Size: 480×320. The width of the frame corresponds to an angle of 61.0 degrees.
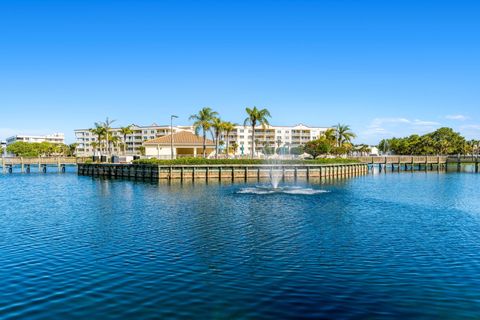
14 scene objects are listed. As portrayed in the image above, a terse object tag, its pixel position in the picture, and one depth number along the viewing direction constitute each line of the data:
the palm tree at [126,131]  137.32
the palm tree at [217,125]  96.06
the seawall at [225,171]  70.50
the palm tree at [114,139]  135.93
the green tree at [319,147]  119.81
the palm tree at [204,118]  95.50
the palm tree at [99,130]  121.06
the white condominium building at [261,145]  186.39
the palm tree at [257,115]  90.12
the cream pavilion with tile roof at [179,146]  97.44
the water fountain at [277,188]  49.94
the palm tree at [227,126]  101.12
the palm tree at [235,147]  171.05
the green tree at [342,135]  125.38
